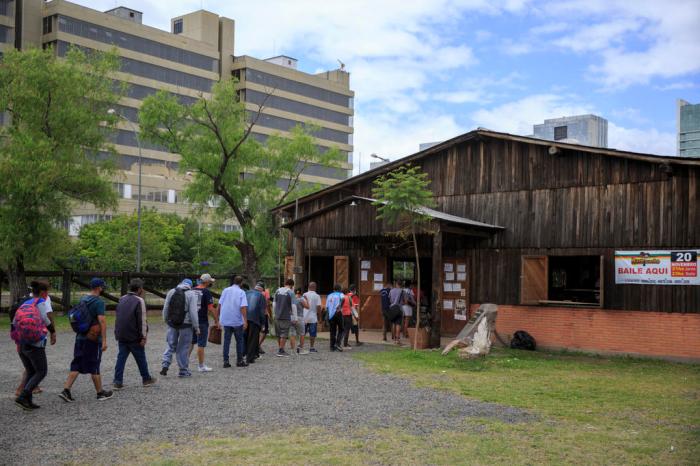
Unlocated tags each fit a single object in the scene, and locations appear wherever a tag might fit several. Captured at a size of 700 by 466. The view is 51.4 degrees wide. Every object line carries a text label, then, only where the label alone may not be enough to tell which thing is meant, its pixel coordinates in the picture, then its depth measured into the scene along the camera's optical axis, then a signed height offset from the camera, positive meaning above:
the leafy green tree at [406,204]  17.03 +1.49
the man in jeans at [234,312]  14.43 -0.95
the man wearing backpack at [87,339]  10.51 -1.11
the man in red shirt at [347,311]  17.70 -1.10
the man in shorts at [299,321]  17.07 -1.31
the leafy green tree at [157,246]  48.97 +1.37
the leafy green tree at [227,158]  29.42 +4.48
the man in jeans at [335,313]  17.39 -1.14
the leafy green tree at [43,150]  25.39 +4.05
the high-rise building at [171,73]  67.00 +21.13
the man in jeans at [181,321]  12.77 -1.01
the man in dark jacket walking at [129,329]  11.41 -1.04
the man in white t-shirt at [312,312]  17.56 -1.13
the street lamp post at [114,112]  29.20 +6.12
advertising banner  16.09 +0.07
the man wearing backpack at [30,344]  9.95 -1.14
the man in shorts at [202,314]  13.77 -0.96
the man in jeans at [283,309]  16.36 -0.98
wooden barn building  16.41 +0.85
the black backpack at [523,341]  18.25 -1.84
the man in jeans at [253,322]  15.26 -1.20
